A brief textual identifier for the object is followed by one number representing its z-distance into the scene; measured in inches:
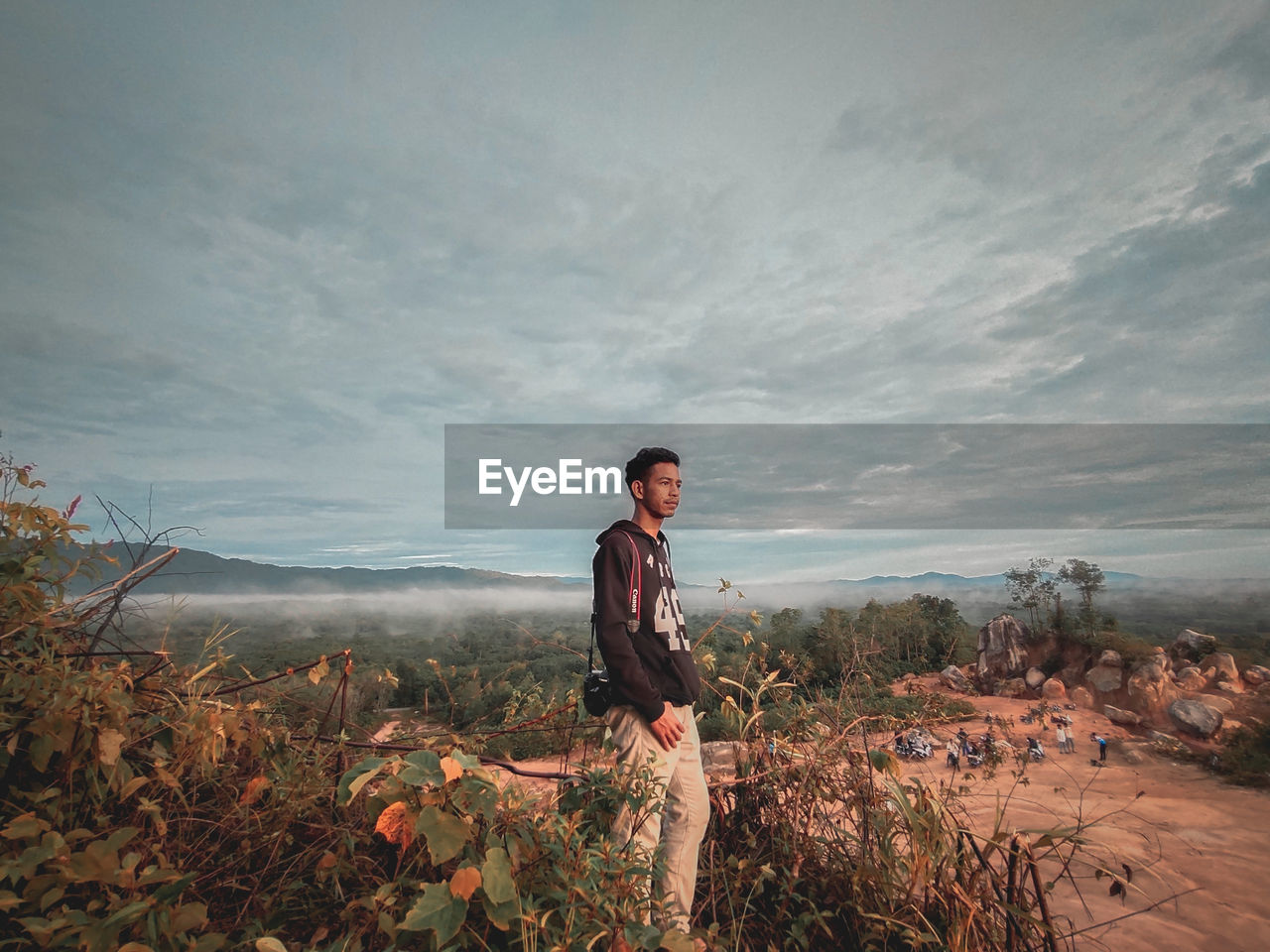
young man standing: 93.8
